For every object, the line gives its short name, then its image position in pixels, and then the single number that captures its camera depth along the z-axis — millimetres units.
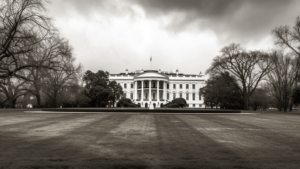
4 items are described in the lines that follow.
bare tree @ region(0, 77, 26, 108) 48225
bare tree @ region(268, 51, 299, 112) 42625
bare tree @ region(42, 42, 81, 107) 44281
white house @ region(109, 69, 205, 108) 89438
